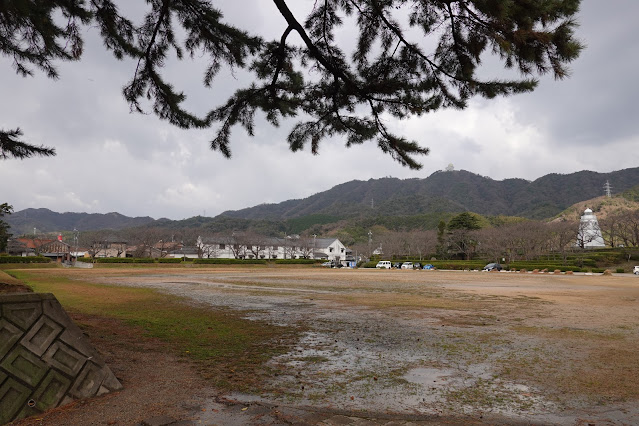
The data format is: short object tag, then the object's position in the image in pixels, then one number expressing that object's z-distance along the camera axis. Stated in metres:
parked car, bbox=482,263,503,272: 45.56
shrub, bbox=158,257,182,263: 52.60
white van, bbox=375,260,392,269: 54.88
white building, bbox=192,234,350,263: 82.01
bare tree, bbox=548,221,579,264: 49.16
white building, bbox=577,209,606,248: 54.19
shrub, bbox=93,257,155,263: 50.22
